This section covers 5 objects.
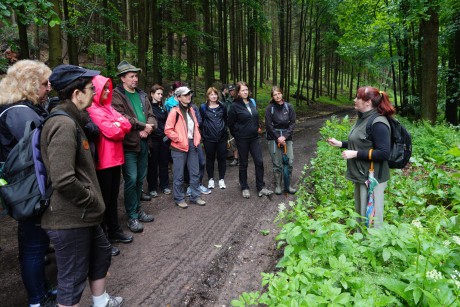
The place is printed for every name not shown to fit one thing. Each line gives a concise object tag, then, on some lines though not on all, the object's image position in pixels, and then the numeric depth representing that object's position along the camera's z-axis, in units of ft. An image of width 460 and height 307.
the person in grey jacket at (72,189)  7.68
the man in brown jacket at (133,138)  15.34
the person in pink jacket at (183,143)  18.60
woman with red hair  11.77
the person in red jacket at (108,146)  12.53
